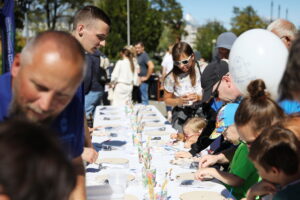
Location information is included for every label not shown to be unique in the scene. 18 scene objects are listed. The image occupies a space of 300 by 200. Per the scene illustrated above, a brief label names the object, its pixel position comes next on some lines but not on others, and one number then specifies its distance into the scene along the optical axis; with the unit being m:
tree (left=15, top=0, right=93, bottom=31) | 24.15
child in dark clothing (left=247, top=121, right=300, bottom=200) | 1.46
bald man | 1.08
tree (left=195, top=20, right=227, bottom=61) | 35.12
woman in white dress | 7.52
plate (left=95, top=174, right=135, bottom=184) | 2.29
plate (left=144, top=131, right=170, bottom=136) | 3.76
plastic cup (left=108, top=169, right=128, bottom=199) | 2.08
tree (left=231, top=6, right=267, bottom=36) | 39.59
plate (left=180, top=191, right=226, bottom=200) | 1.98
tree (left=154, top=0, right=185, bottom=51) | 46.25
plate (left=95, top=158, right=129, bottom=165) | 2.72
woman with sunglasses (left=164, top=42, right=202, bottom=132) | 4.03
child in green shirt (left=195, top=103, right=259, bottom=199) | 1.98
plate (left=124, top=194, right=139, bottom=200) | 1.99
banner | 5.39
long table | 2.11
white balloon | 1.84
